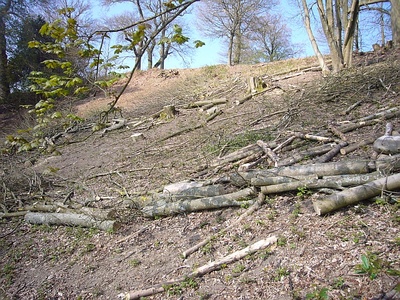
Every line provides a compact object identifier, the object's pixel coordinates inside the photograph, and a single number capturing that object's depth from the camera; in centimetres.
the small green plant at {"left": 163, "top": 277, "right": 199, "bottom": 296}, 293
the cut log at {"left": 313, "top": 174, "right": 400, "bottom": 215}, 313
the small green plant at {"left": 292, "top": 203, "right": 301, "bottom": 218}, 348
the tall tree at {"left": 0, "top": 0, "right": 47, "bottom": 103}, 1543
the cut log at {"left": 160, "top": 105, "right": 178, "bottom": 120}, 1162
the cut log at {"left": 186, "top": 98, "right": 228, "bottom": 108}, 1166
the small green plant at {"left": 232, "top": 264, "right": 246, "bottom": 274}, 296
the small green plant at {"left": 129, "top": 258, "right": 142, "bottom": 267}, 362
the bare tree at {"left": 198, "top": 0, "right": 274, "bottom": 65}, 2434
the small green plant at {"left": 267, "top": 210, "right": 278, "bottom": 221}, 359
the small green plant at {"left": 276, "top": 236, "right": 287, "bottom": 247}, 310
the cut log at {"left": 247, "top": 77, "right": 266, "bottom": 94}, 1114
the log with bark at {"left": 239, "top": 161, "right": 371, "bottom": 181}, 358
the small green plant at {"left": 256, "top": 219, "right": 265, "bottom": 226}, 355
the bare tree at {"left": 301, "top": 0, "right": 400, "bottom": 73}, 982
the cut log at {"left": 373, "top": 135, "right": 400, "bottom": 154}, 374
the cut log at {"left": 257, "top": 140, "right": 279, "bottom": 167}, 485
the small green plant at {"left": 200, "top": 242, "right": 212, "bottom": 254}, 343
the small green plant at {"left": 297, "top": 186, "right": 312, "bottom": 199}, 373
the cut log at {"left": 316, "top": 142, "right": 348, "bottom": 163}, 435
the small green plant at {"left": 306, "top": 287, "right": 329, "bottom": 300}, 227
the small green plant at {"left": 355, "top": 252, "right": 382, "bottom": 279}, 206
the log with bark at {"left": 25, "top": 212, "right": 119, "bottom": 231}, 449
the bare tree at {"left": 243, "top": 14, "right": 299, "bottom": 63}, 2848
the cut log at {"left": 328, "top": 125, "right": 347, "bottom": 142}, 503
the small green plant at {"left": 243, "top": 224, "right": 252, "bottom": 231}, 356
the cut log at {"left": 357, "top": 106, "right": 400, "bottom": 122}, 545
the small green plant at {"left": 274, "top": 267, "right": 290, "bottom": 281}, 269
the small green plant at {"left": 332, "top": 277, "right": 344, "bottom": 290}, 235
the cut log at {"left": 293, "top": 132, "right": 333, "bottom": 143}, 514
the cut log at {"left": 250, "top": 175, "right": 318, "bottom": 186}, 382
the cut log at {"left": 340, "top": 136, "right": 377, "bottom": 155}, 452
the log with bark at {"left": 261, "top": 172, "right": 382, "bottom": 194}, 331
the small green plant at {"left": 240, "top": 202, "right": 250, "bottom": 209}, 399
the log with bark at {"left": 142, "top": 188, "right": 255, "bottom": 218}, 411
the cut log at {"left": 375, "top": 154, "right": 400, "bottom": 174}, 328
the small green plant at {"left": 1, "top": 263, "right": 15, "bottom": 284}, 386
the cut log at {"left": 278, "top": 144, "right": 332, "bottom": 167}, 461
